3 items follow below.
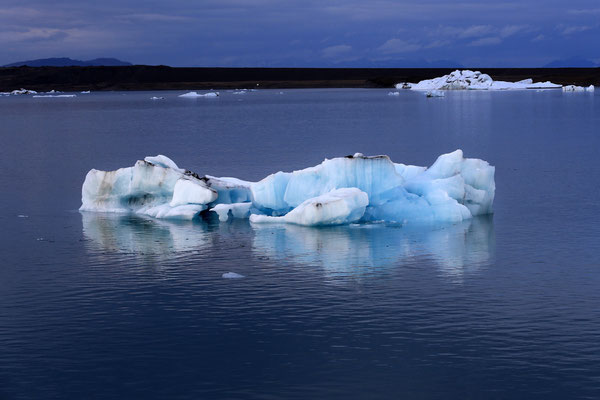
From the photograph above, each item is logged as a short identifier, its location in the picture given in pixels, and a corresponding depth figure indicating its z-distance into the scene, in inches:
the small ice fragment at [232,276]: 838.5
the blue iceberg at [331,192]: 1083.3
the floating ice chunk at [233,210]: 1163.3
